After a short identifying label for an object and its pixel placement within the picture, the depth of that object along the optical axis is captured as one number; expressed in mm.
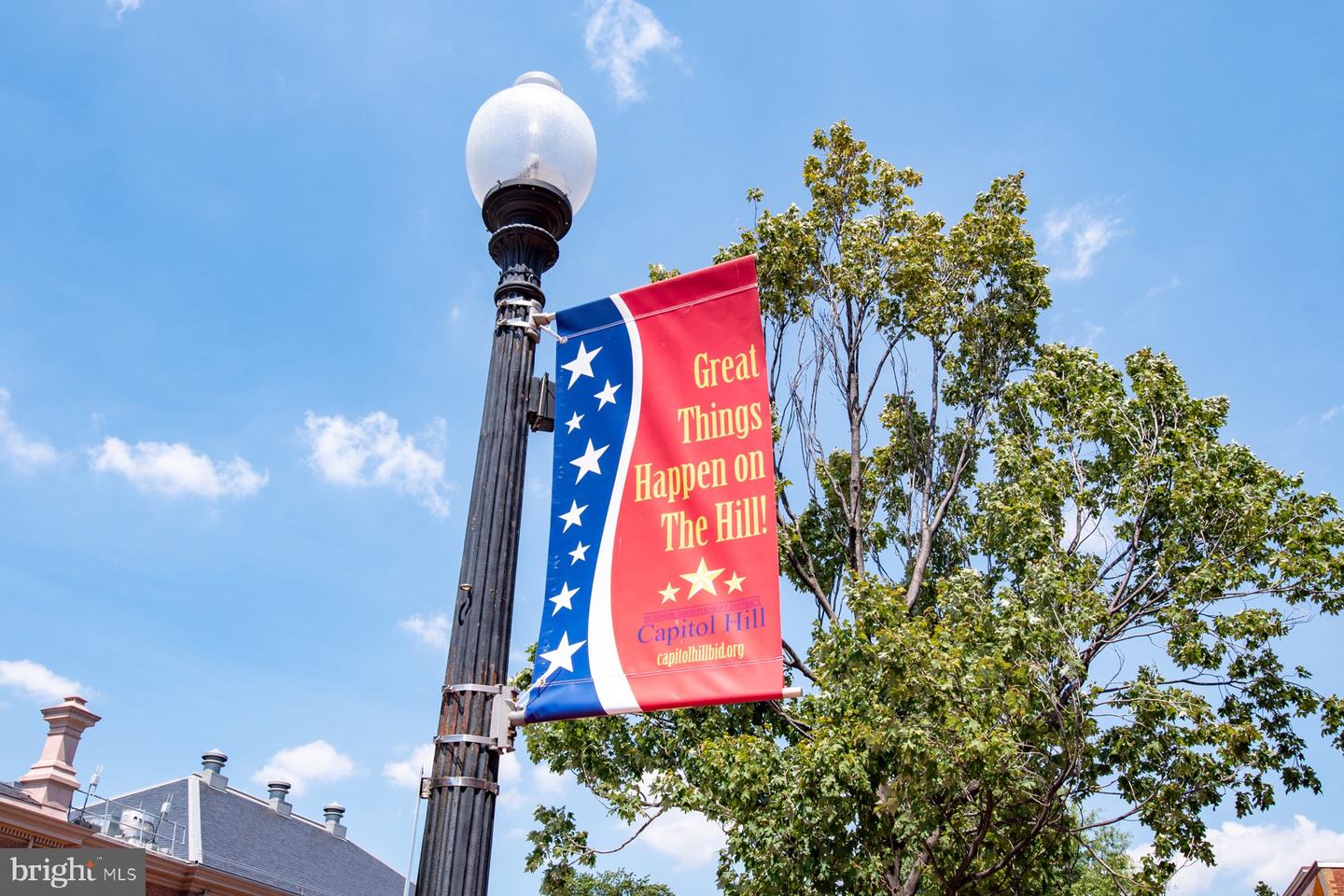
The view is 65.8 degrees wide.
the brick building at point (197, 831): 22344
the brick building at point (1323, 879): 20734
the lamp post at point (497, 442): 3621
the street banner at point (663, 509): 4086
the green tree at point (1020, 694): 11844
